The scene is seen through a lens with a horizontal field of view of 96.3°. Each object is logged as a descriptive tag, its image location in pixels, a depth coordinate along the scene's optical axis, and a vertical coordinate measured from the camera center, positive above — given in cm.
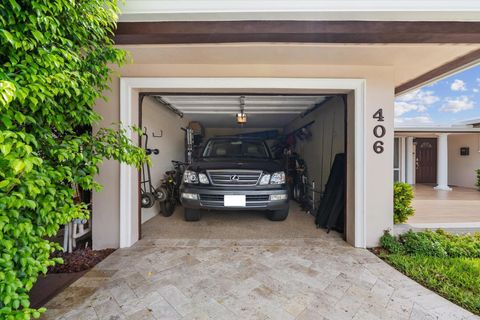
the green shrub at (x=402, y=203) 344 -71
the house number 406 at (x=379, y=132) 275 +35
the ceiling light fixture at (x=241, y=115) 496 +104
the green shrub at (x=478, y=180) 802 -79
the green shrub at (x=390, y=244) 260 -105
